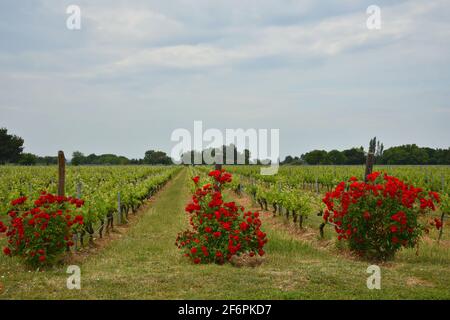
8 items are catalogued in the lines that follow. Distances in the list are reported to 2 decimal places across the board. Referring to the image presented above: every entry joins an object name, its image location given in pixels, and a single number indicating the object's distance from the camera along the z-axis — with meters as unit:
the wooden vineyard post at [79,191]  11.26
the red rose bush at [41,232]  8.47
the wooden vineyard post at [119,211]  16.53
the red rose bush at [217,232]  8.94
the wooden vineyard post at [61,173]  9.94
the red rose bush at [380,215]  9.20
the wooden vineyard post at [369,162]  10.91
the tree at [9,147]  85.12
